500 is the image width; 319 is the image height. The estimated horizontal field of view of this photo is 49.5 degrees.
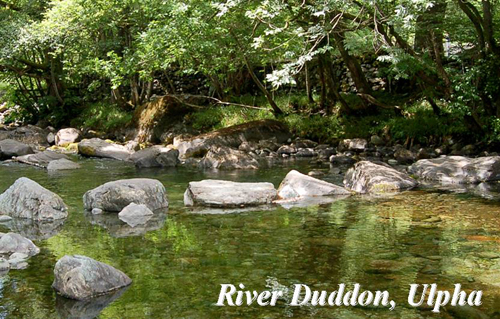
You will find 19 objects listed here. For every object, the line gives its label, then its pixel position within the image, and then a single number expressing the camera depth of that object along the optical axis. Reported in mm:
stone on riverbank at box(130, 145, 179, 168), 13914
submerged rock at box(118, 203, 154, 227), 7582
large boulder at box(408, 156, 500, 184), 10164
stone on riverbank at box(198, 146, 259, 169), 13242
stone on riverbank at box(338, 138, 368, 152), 14469
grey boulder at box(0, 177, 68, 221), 7734
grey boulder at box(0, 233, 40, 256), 5797
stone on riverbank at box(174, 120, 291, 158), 15383
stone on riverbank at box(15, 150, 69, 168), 14300
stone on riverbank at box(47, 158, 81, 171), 13273
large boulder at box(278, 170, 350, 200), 9055
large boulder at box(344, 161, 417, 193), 9461
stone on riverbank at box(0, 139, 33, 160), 15500
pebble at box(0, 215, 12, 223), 7621
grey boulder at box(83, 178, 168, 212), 8148
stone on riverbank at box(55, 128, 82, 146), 19108
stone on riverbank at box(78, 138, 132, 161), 15680
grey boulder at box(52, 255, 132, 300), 4574
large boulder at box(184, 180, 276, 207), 8424
